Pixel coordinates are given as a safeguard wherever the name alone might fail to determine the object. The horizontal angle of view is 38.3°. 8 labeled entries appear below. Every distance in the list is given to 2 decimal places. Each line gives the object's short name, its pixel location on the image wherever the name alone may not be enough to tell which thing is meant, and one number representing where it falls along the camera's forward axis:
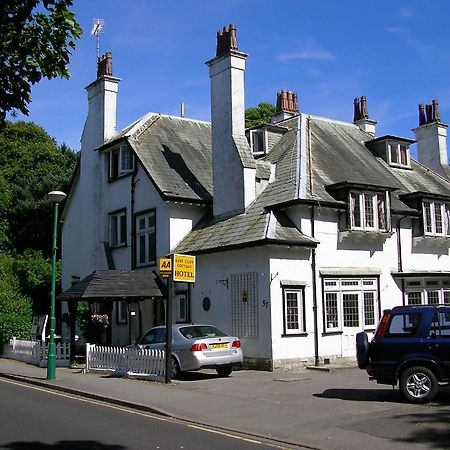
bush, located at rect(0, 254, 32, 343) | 27.77
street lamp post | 18.30
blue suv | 12.55
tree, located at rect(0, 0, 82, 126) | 7.57
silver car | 17.44
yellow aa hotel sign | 17.74
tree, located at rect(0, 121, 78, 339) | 35.28
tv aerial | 29.66
